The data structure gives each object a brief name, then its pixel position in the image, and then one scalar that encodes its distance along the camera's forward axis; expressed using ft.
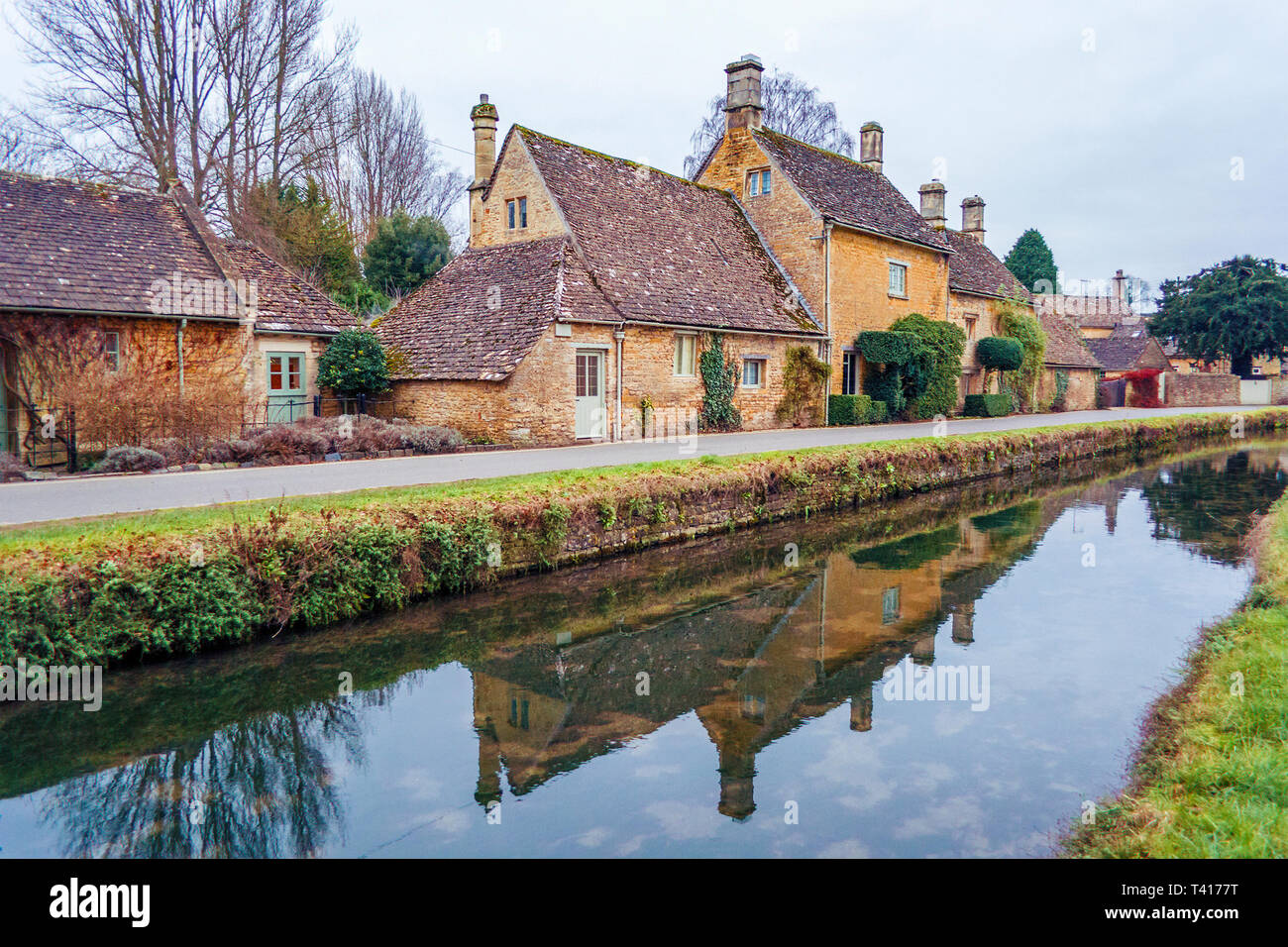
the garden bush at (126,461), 44.60
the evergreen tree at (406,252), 101.45
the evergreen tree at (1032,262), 191.52
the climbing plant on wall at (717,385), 72.23
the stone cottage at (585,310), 61.62
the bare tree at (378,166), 124.77
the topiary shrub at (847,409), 85.15
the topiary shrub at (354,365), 64.75
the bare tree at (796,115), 149.18
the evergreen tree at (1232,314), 158.20
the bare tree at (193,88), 82.64
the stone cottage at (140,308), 52.16
